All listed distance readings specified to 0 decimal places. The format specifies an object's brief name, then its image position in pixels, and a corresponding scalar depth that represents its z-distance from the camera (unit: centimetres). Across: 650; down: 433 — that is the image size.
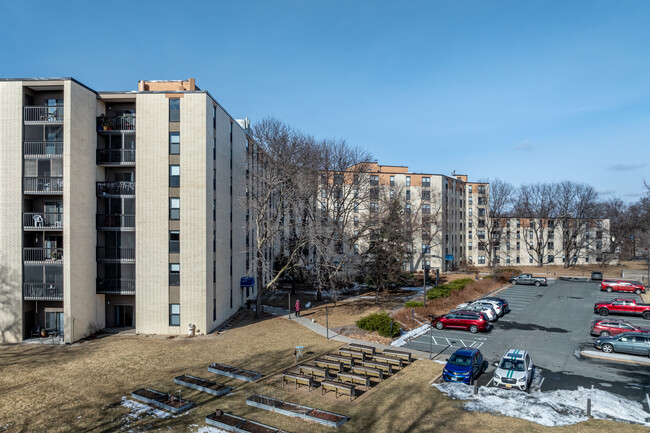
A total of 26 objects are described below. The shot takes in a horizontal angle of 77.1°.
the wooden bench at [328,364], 2142
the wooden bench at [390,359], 2206
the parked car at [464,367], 1967
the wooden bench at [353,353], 2370
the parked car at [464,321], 3053
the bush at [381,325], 2823
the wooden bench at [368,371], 2043
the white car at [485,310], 3419
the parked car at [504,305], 3769
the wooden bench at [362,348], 2367
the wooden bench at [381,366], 2097
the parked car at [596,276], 6056
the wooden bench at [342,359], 2211
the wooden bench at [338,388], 1798
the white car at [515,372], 1878
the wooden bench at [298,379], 1892
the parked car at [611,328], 2817
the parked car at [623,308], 3600
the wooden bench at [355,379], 1920
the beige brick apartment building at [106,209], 2705
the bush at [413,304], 3704
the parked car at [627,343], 2420
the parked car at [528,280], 5634
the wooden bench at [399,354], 2311
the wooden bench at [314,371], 1992
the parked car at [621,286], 4894
